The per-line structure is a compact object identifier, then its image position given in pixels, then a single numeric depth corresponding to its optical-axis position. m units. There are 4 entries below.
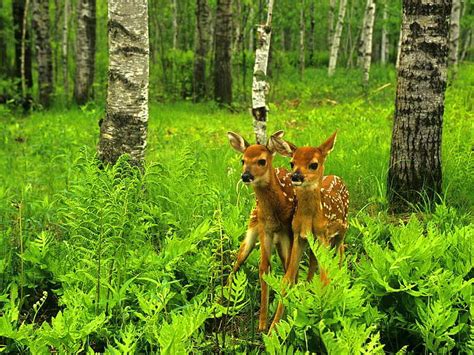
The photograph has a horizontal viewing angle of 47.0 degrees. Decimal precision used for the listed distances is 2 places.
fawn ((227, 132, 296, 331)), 3.53
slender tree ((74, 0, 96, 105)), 16.34
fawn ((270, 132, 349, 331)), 3.36
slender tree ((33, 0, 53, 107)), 16.36
